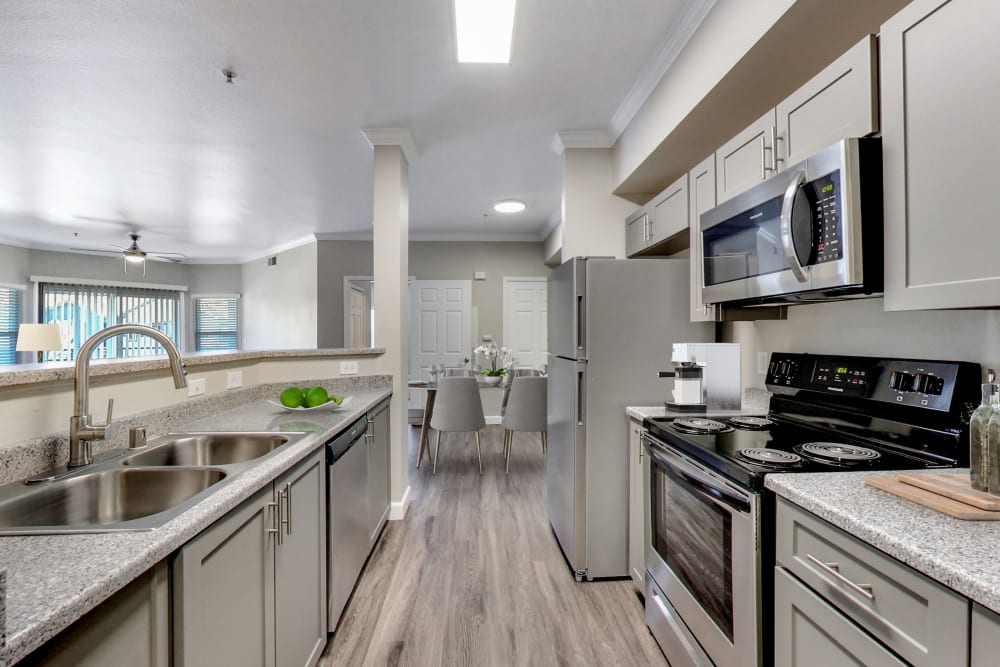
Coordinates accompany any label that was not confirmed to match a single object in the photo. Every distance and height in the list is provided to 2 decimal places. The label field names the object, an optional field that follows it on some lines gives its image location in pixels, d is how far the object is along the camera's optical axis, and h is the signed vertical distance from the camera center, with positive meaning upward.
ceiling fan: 5.30 +1.30
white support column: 3.13 +0.44
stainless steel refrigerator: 2.31 -0.18
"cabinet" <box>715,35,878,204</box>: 1.21 +0.66
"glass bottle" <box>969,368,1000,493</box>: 0.93 -0.20
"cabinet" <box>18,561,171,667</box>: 0.65 -0.46
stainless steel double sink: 0.99 -0.38
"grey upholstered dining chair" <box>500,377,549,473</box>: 4.12 -0.60
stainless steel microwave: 1.21 +0.31
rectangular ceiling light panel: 1.95 +1.36
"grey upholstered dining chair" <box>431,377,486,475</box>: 4.05 -0.60
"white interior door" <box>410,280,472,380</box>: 6.49 +0.18
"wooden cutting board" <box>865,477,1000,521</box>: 0.87 -0.33
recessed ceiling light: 4.88 +1.38
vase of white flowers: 4.79 -0.34
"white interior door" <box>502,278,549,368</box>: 6.53 +0.23
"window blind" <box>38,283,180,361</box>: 6.84 +0.41
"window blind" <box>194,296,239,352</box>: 8.34 +0.32
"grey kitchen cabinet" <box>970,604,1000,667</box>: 0.66 -0.44
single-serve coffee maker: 2.21 -0.18
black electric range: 1.23 -0.29
